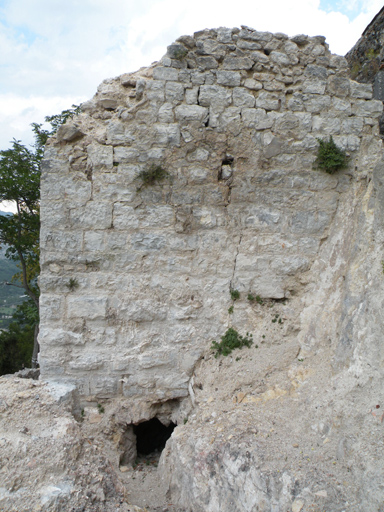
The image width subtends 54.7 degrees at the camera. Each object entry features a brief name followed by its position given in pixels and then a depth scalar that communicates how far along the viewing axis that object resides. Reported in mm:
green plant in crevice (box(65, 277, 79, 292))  3941
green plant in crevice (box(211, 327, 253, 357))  4066
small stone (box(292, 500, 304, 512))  2434
